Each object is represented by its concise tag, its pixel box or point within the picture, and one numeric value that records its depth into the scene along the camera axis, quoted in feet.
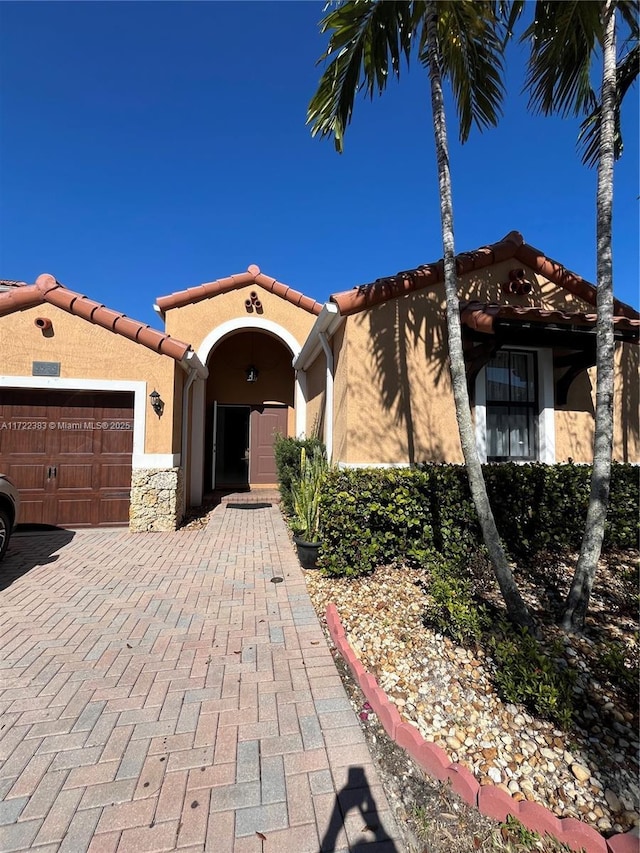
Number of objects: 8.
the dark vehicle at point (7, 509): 17.13
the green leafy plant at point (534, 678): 7.54
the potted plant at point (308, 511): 17.12
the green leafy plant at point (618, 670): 7.97
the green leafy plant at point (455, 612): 10.00
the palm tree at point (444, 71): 11.51
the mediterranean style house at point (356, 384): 19.52
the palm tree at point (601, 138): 10.74
